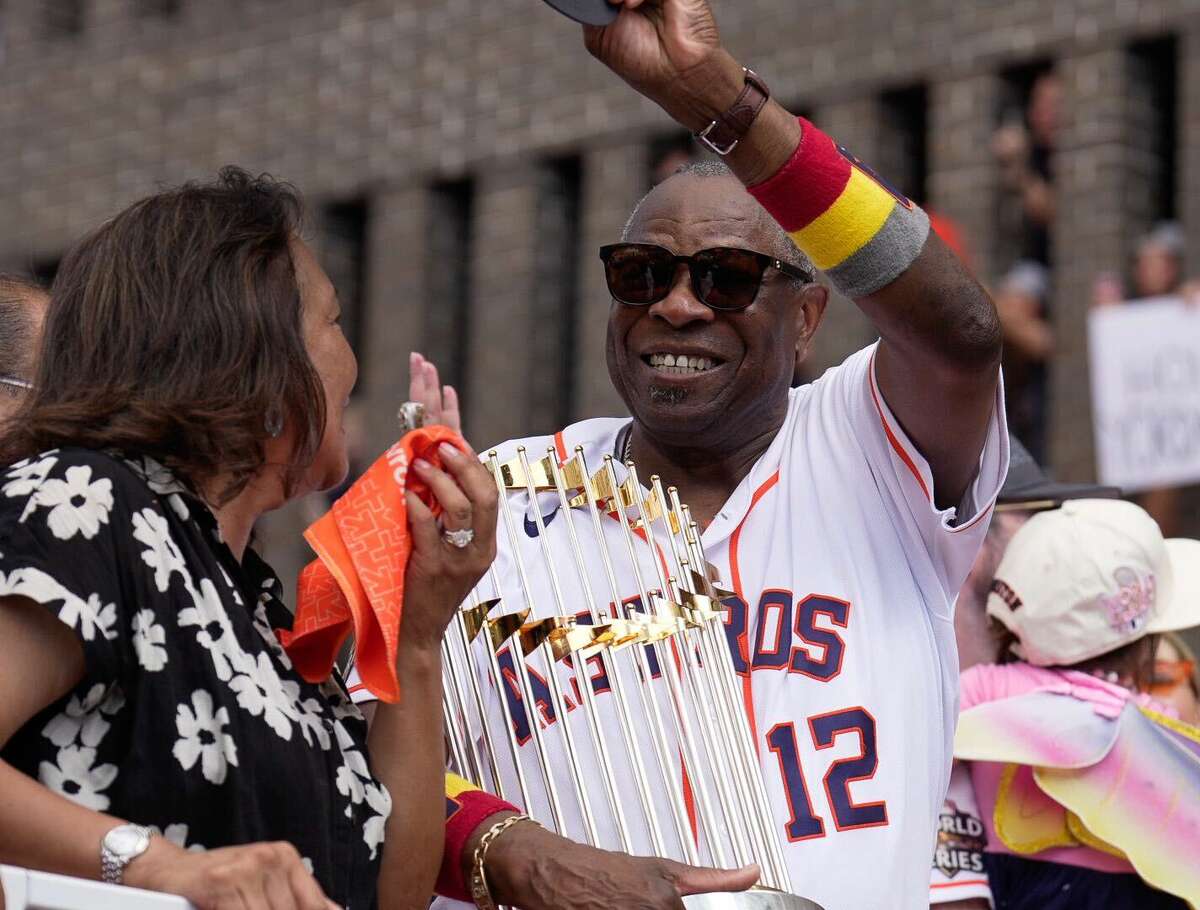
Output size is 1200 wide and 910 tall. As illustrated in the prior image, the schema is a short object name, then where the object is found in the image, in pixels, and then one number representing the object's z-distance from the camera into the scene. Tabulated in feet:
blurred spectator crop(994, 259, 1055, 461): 32.45
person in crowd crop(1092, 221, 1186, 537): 30.50
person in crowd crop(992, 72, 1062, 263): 33.99
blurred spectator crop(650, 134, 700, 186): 37.73
